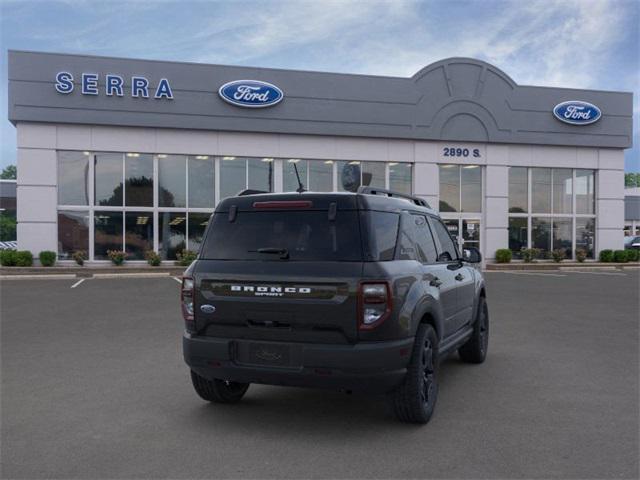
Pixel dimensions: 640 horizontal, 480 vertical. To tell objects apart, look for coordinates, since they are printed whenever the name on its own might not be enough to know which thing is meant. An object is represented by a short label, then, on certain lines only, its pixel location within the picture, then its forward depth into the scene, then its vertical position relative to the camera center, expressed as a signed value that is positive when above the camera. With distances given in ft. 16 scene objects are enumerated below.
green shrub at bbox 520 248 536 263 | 86.48 -3.15
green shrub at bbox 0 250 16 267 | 69.41 -3.24
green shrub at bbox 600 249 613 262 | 89.76 -3.38
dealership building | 72.79 +12.32
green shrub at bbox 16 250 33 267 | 69.46 -3.14
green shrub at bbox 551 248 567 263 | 87.40 -3.17
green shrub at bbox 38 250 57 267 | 70.54 -3.16
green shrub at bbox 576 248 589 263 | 89.30 -3.23
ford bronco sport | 14.02 -1.72
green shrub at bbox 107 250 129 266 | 73.00 -3.10
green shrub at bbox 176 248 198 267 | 74.28 -3.15
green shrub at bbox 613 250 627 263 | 89.66 -3.37
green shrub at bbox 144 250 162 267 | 73.72 -3.28
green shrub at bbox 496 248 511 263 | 84.69 -3.10
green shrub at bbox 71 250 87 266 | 72.23 -2.98
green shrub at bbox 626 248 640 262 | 89.81 -3.23
